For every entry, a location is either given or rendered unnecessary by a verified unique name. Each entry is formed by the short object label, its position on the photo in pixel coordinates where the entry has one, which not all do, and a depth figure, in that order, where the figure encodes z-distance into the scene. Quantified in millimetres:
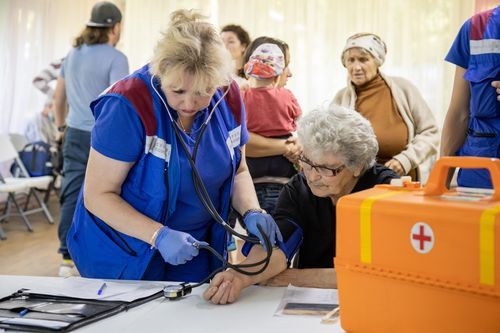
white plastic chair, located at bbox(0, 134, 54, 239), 4910
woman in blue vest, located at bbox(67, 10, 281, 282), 1524
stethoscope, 1513
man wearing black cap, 3344
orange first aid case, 936
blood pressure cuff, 1686
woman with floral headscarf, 2557
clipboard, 1235
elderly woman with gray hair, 1664
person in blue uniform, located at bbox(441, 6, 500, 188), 1927
